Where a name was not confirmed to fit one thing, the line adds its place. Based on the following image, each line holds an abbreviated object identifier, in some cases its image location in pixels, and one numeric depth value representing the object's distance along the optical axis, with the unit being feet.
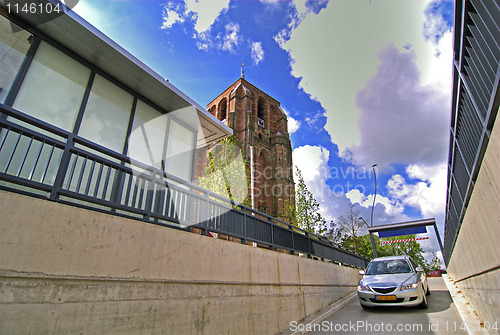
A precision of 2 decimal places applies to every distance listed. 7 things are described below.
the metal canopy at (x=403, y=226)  76.94
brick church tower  134.21
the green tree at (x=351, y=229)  110.63
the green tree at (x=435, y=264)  214.28
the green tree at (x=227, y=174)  60.13
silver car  24.70
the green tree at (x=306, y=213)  69.26
